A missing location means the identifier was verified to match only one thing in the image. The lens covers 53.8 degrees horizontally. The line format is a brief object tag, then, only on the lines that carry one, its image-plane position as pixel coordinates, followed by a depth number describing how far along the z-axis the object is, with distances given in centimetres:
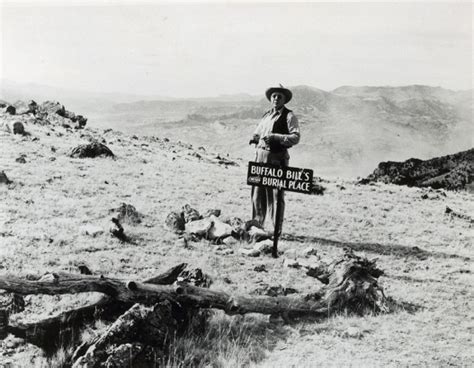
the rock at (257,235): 826
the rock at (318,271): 644
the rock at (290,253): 773
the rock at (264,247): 777
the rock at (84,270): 529
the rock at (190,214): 914
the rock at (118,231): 779
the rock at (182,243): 781
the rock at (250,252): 768
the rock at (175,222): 873
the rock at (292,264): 712
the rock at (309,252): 791
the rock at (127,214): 894
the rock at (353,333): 485
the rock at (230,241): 816
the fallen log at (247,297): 427
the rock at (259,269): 689
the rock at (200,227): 838
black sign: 725
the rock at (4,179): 1109
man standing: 799
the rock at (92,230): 788
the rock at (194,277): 523
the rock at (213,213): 941
